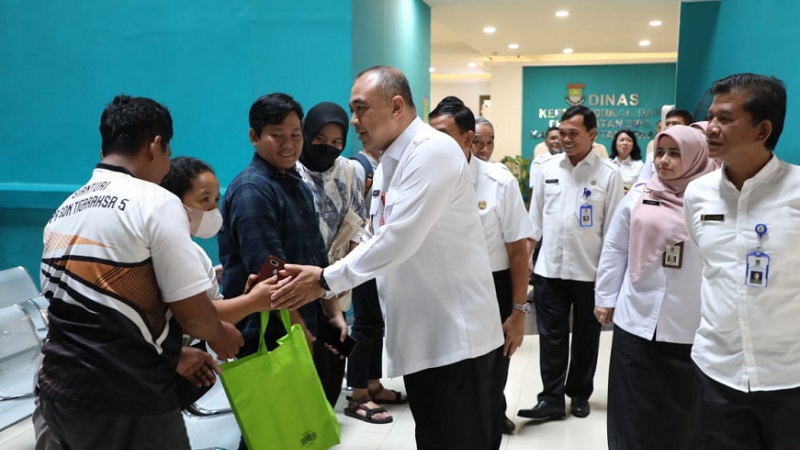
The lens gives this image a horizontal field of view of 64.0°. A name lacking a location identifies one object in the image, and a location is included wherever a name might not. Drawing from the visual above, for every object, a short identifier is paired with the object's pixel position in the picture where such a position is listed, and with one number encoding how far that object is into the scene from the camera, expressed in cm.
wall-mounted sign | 1386
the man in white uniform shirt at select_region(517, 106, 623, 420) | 359
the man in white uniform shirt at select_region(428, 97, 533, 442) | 287
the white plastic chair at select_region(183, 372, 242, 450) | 315
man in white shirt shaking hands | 185
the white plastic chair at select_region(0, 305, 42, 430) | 329
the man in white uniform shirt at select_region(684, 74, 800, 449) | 173
